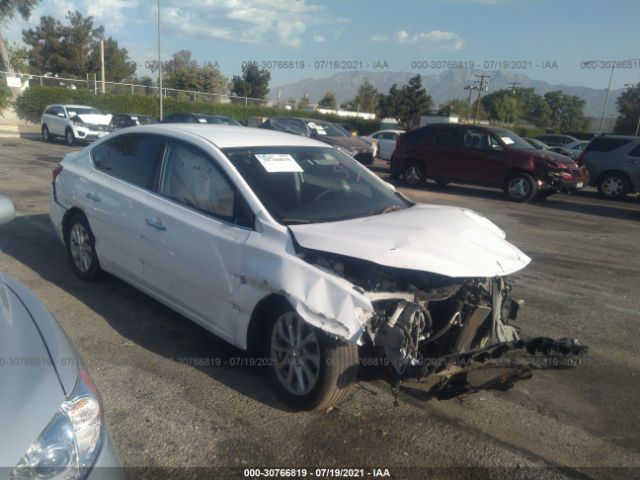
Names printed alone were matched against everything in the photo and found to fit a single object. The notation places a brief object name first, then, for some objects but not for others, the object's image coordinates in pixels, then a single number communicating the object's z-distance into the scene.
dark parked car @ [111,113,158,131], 22.84
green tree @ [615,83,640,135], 54.66
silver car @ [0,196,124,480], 1.70
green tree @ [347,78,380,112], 78.88
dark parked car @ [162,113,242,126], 20.33
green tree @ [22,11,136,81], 61.69
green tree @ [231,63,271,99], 50.56
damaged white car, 3.24
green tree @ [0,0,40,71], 33.59
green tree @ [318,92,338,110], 74.12
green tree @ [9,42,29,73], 56.31
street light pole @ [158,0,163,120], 26.86
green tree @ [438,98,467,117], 66.62
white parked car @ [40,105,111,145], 21.89
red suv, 13.94
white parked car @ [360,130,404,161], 21.88
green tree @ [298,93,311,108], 69.07
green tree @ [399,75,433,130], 59.56
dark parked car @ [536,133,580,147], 28.06
